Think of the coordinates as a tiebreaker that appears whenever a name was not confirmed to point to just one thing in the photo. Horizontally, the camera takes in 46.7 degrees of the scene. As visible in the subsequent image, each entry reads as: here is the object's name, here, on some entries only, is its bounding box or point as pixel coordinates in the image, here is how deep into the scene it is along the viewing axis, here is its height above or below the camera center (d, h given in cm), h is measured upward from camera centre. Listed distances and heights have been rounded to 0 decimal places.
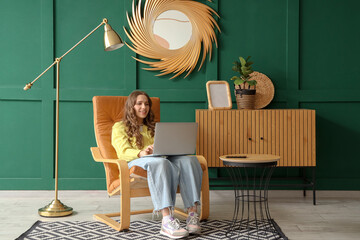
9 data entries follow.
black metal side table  263 -77
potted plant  377 +30
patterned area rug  270 -78
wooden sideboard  370 -15
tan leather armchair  281 -38
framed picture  384 +21
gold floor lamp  323 -70
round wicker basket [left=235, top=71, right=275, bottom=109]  398 +23
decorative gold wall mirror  404 +81
